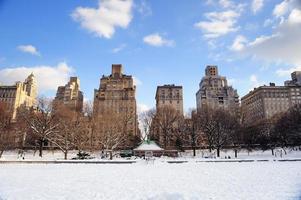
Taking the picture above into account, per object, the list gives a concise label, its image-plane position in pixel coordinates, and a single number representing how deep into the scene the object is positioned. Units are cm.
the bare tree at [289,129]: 6038
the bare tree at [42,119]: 5553
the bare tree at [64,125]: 5384
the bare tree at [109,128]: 5416
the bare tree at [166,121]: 7288
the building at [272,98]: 14950
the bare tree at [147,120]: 7924
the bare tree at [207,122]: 6209
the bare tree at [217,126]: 6234
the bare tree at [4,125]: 4334
